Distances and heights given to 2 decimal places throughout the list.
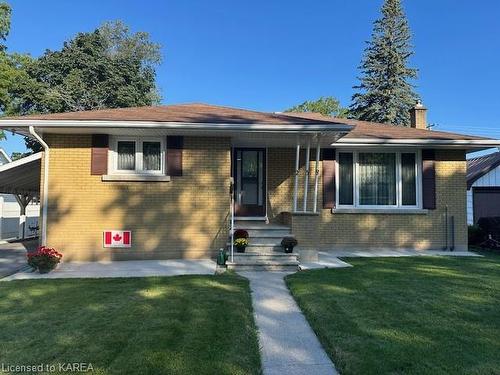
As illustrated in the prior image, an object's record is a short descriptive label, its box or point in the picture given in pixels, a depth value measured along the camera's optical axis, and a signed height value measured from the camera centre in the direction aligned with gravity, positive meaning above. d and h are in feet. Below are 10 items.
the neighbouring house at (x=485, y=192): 62.08 +2.10
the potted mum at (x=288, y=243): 29.63 -2.58
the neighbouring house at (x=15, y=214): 52.86 -1.16
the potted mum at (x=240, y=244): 29.96 -2.65
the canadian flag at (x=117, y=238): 32.09 -2.38
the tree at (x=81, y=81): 90.27 +28.85
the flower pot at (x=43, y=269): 27.58 -4.08
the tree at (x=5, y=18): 80.84 +36.06
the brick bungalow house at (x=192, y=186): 31.63 +1.59
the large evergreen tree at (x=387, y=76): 114.62 +35.96
